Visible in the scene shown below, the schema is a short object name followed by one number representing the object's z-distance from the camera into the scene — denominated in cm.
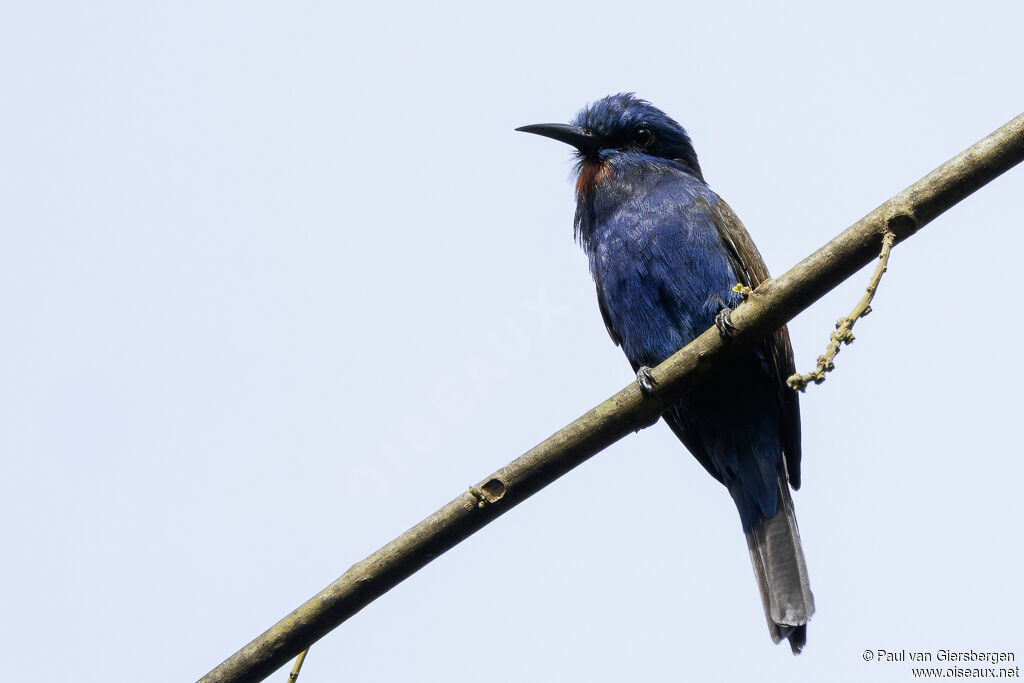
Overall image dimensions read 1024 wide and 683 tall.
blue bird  1007
